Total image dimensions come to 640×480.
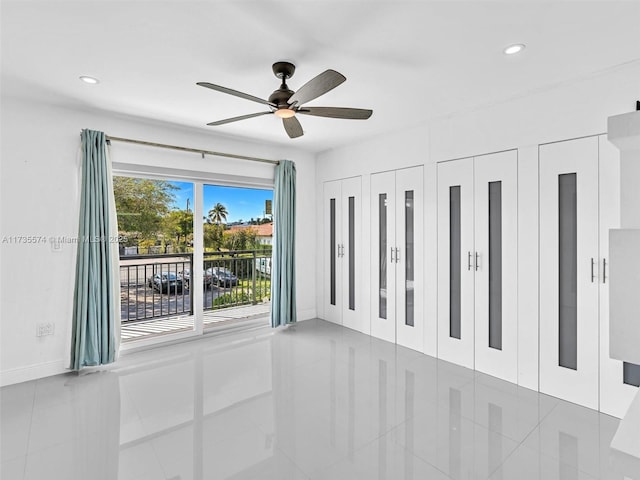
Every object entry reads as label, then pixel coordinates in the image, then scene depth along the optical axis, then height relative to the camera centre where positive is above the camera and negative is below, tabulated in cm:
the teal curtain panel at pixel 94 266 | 346 -28
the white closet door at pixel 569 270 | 279 -30
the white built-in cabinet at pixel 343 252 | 488 -23
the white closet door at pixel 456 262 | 359 -29
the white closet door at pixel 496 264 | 326 -29
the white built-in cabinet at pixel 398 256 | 409 -26
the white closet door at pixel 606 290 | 265 -44
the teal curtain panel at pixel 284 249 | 493 -19
